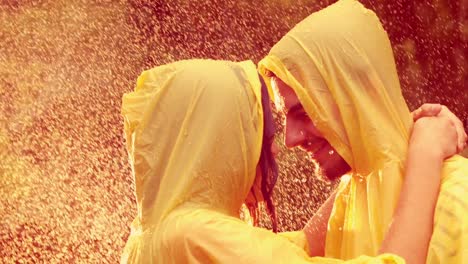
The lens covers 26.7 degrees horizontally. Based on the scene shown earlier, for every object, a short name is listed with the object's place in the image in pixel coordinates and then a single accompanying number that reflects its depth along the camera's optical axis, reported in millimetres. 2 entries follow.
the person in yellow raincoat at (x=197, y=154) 2293
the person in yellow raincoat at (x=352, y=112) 2426
